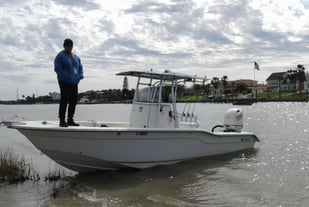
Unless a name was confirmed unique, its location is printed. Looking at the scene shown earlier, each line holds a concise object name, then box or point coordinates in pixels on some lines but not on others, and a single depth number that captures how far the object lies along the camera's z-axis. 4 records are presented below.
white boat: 8.03
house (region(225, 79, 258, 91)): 128.69
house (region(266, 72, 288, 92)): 131.92
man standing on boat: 7.94
